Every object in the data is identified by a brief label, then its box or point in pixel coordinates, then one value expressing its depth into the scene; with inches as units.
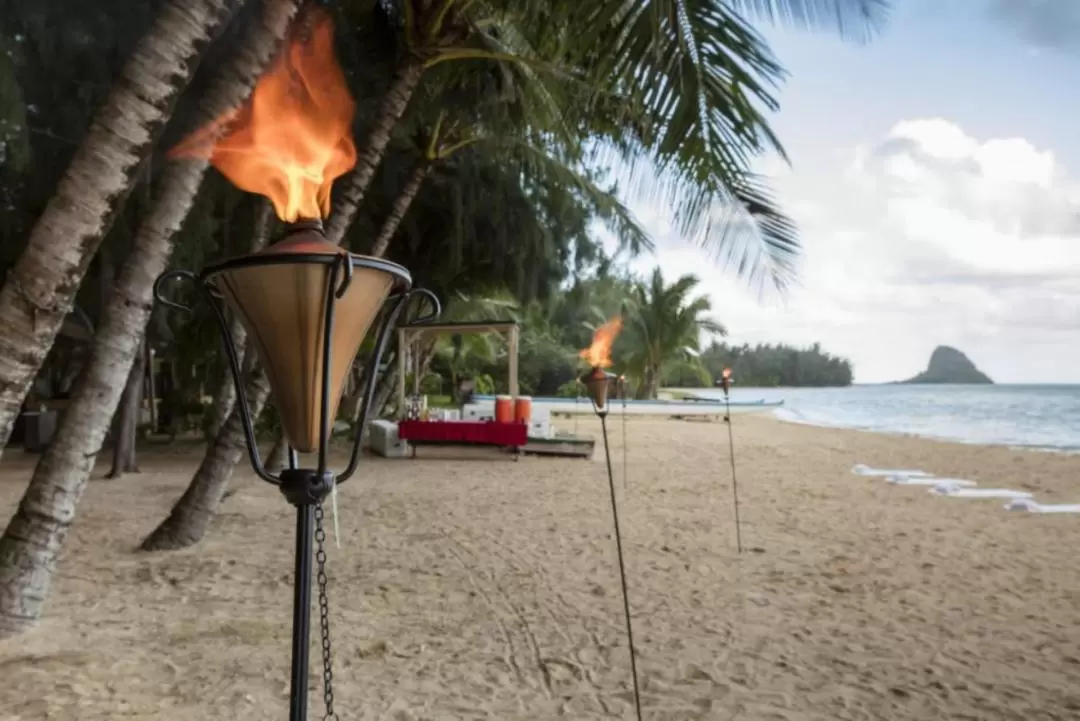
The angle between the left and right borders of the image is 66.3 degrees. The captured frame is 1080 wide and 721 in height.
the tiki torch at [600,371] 151.2
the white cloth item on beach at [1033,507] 343.4
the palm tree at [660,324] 1217.4
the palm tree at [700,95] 141.1
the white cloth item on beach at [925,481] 430.0
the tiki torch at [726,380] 324.2
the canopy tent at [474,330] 534.0
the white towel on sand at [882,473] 471.0
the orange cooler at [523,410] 527.5
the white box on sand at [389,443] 527.2
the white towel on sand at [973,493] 384.8
